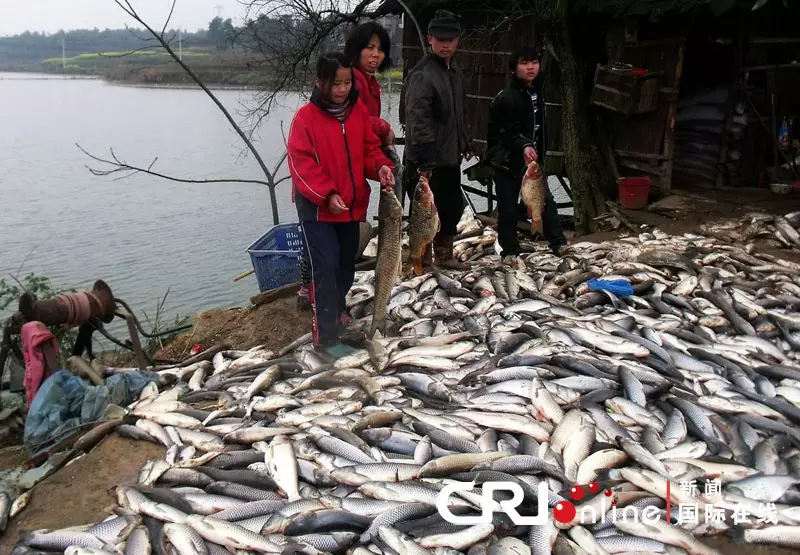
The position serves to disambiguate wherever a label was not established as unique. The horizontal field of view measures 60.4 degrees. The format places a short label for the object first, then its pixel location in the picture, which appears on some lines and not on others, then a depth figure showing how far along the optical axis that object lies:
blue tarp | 4.91
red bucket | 9.85
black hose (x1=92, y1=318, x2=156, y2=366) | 6.14
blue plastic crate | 7.23
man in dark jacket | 6.15
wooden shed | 9.94
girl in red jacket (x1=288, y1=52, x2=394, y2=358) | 4.85
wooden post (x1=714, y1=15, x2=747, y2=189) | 9.91
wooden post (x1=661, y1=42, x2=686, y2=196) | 9.88
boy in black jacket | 6.84
